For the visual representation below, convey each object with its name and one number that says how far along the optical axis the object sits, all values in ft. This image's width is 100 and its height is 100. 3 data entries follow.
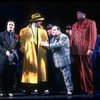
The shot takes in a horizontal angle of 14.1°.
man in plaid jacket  22.18
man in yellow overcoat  22.21
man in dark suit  22.02
